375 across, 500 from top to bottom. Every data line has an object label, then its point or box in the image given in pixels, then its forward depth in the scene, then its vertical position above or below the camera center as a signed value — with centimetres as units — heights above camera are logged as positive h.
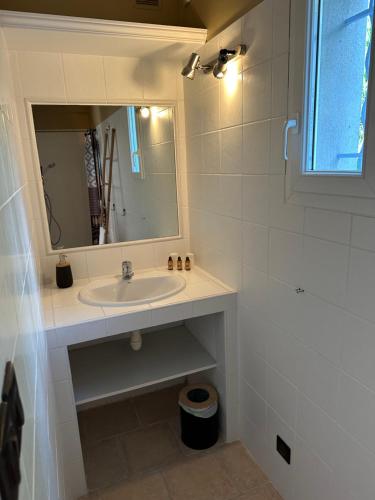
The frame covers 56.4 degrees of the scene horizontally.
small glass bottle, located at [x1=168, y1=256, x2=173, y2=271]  221 -59
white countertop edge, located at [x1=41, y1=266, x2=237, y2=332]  155 -64
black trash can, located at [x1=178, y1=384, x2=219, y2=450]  187 -133
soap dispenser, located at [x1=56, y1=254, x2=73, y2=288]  193 -55
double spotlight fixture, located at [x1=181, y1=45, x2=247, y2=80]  146 +45
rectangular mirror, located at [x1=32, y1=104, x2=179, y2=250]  189 -1
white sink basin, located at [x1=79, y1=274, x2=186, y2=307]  192 -65
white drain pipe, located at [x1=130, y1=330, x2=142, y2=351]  195 -94
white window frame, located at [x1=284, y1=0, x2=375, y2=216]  97 +3
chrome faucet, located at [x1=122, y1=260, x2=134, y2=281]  201 -57
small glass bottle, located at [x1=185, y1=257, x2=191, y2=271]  219 -60
